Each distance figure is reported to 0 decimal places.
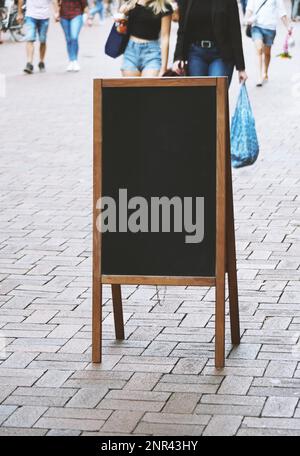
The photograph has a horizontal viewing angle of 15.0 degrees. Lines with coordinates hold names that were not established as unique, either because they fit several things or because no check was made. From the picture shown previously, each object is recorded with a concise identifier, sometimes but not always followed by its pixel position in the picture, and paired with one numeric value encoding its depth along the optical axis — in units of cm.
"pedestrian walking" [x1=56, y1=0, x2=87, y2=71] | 1936
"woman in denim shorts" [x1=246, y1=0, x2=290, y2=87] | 1691
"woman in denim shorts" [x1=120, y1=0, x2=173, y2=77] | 1084
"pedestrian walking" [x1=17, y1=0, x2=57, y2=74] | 1970
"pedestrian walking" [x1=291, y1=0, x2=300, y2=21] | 3284
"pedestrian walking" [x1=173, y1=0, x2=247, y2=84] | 976
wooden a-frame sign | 536
